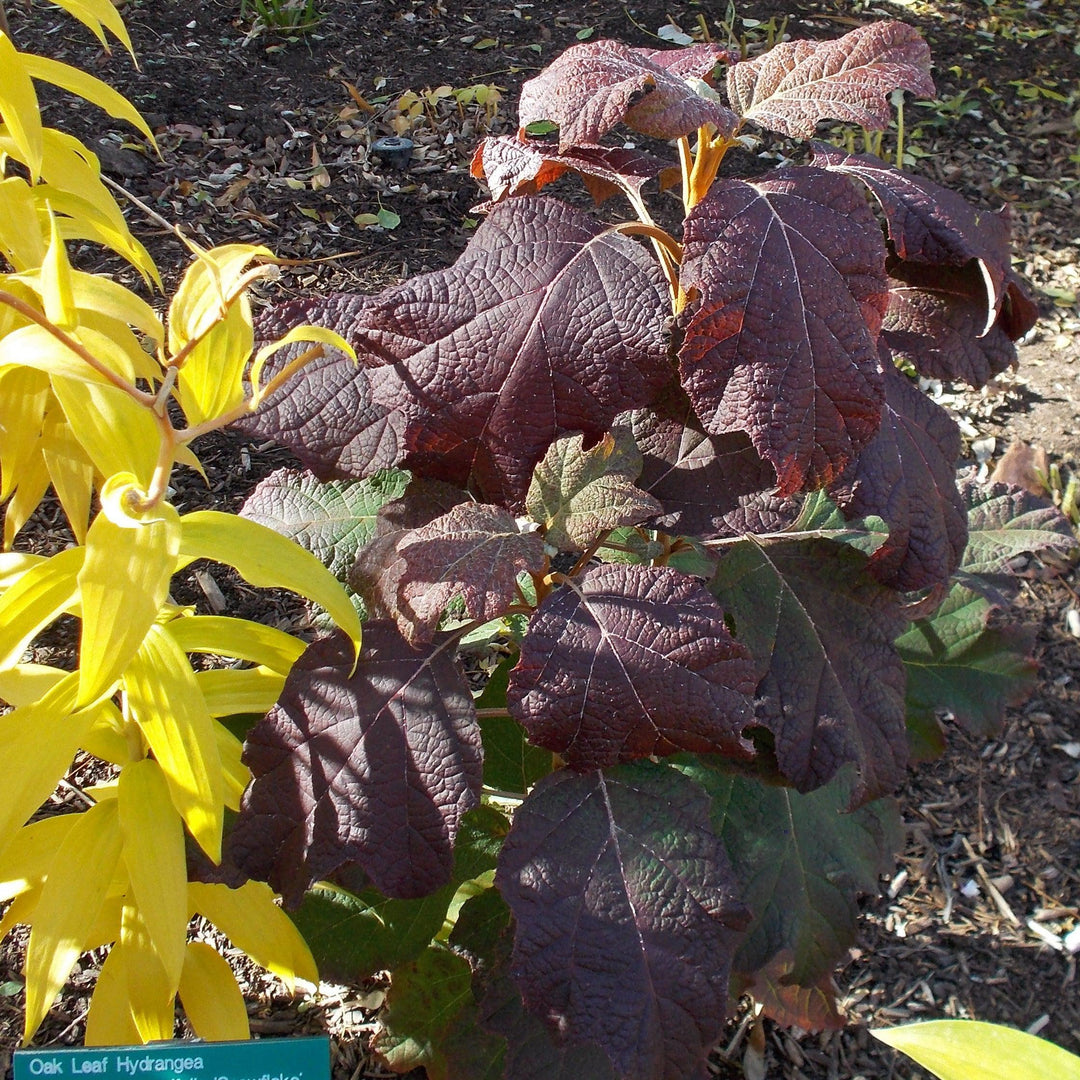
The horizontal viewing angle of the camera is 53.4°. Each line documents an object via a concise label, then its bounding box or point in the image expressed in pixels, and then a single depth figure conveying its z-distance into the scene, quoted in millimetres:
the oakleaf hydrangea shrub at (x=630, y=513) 936
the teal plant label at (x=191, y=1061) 925
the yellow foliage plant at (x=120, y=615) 890
